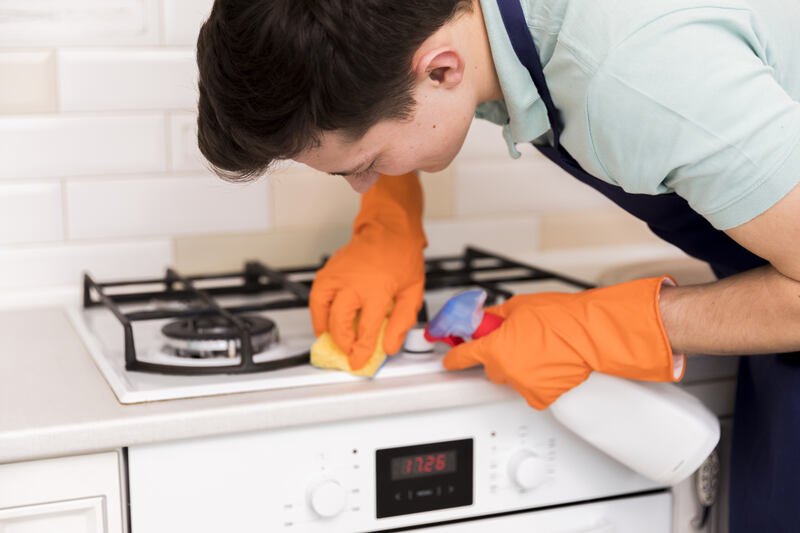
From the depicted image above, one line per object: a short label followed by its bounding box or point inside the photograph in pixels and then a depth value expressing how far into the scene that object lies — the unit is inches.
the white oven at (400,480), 38.2
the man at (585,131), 32.2
